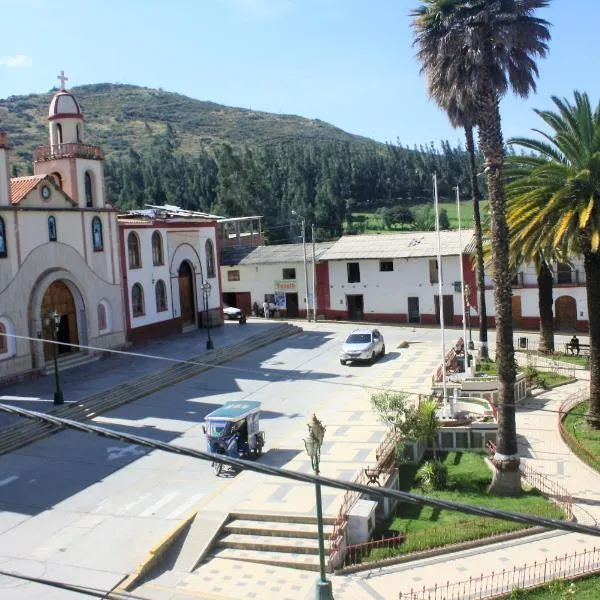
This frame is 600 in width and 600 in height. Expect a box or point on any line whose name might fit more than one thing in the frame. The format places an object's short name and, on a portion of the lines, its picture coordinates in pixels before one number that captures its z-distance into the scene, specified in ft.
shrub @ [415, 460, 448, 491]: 56.59
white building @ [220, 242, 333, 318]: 161.58
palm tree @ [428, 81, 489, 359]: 93.97
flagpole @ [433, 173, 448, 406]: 74.38
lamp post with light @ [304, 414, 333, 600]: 38.83
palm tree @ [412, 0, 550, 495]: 57.26
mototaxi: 62.90
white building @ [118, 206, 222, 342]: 121.70
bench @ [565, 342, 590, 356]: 111.45
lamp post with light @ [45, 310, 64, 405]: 80.10
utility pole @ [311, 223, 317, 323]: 157.99
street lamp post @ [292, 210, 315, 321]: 155.12
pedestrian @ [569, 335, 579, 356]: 110.52
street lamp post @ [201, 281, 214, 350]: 114.42
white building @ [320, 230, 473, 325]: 147.33
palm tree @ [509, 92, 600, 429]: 66.39
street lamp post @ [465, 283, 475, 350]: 113.19
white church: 95.86
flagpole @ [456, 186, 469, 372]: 90.89
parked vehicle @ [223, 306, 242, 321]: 156.35
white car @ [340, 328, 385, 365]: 108.27
